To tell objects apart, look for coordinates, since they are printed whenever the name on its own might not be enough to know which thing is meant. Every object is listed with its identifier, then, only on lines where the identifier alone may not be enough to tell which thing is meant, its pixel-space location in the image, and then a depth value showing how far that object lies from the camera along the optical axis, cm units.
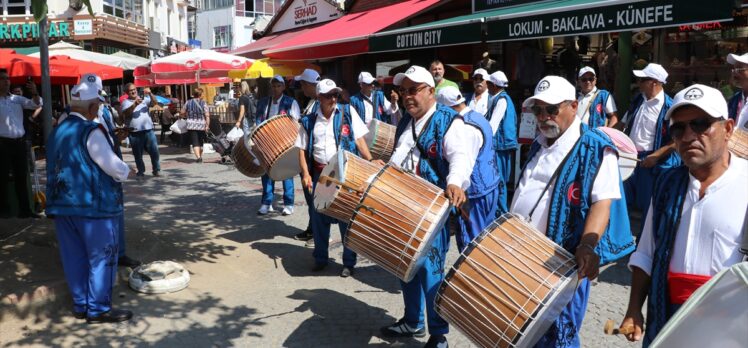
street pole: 626
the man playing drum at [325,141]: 627
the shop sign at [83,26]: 2694
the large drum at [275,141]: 676
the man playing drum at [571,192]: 303
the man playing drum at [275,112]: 847
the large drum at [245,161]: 769
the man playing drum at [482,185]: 502
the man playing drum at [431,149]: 422
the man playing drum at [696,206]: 239
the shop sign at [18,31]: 2600
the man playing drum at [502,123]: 816
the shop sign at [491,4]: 1026
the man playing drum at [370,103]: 977
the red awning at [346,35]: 1253
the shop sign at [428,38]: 870
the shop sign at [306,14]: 2023
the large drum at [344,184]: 435
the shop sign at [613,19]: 597
